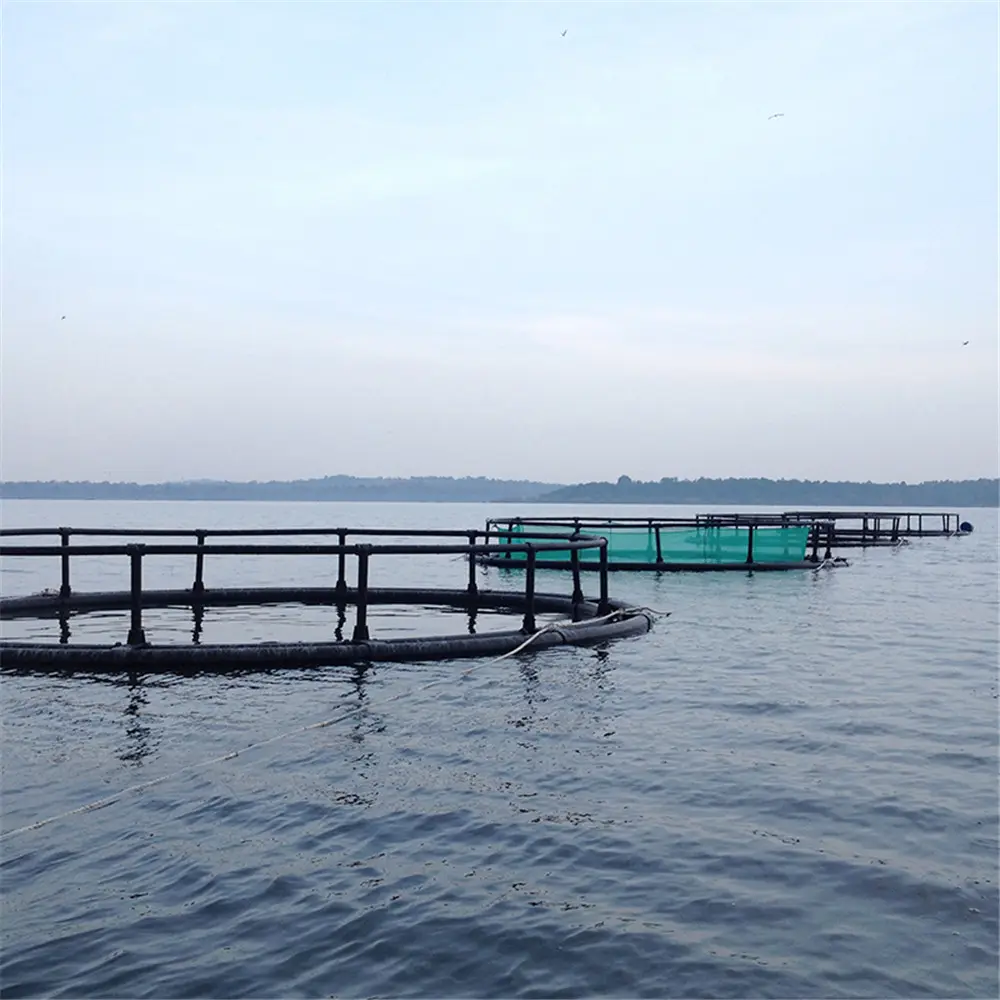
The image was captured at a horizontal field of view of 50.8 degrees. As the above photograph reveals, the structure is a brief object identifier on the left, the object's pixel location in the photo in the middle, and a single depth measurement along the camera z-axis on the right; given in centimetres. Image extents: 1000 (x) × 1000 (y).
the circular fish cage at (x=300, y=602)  1291
